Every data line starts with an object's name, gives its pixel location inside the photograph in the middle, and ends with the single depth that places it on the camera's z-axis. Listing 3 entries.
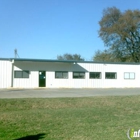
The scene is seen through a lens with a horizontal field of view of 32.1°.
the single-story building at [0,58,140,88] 30.91
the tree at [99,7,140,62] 54.69
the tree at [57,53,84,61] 78.44
